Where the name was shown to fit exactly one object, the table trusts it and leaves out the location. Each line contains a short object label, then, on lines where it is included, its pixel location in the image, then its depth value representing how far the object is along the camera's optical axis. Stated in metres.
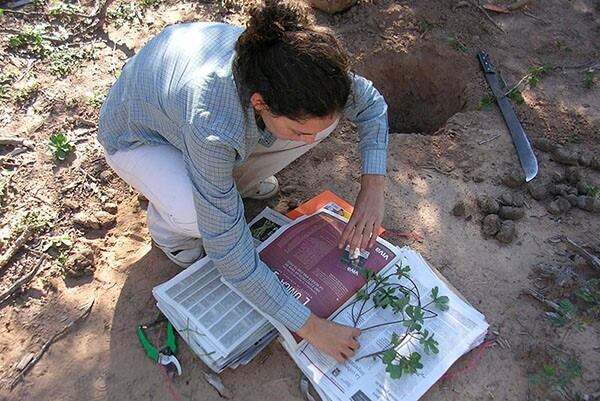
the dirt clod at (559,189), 2.45
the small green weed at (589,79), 2.95
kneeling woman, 1.37
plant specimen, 1.79
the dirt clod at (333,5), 3.23
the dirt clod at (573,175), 2.49
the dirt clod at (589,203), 2.37
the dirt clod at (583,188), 2.44
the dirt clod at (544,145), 2.65
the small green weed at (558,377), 1.85
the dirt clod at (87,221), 2.41
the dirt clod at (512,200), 2.43
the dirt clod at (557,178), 2.51
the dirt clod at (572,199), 2.41
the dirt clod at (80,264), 2.24
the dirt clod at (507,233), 2.29
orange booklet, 2.28
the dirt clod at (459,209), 2.41
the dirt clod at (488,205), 2.40
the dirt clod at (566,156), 2.57
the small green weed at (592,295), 2.02
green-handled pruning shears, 1.95
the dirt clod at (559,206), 2.39
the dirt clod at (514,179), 2.50
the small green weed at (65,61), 3.13
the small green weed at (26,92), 2.97
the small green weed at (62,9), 3.45
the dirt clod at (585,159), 2.56
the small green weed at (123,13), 3.44
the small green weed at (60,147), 2.70
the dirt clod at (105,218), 2.42
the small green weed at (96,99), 2.95
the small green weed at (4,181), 2.54
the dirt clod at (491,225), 2.32
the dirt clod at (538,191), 2.46
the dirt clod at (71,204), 2.50
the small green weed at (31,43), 3.24
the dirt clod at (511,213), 2.37
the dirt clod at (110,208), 2.48
